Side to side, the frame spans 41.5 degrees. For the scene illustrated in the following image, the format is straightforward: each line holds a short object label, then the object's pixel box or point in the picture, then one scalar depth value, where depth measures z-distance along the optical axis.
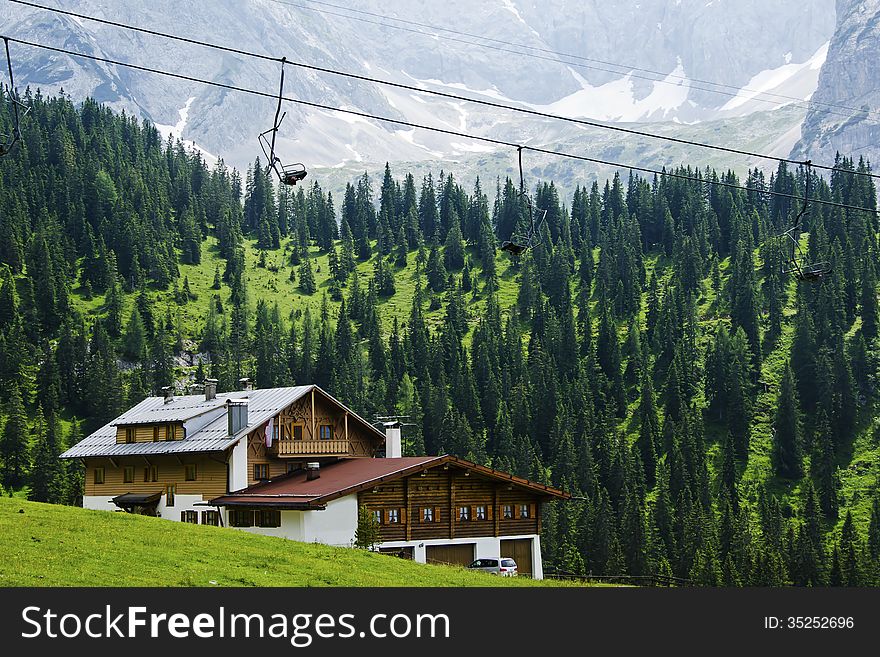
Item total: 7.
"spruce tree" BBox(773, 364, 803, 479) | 180.62
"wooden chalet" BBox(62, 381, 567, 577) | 72.19
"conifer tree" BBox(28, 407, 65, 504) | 142.62
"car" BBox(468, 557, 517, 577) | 68.98
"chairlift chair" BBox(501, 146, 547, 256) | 36.81
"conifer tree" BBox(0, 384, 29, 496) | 155.25
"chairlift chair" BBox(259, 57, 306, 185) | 32.31
